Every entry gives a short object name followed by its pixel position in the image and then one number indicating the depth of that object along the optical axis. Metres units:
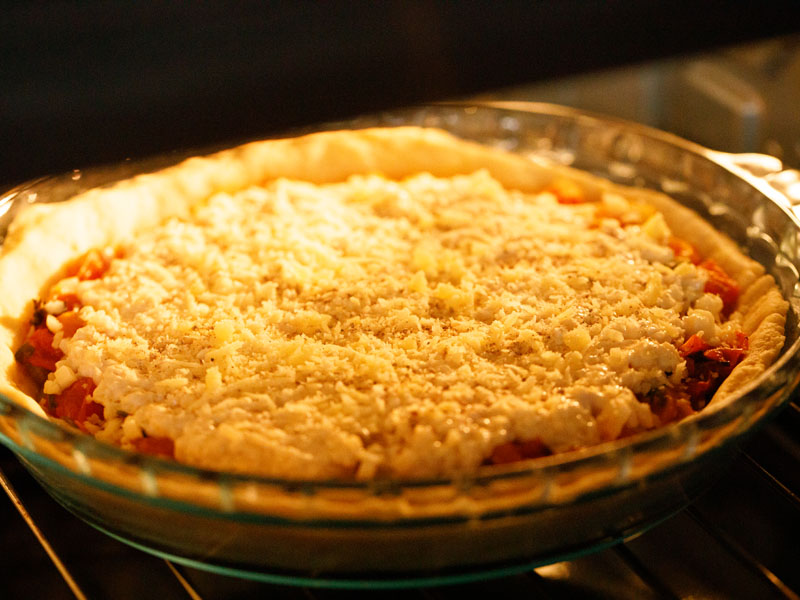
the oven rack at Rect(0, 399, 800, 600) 0.47
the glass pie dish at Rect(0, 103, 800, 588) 0.44
